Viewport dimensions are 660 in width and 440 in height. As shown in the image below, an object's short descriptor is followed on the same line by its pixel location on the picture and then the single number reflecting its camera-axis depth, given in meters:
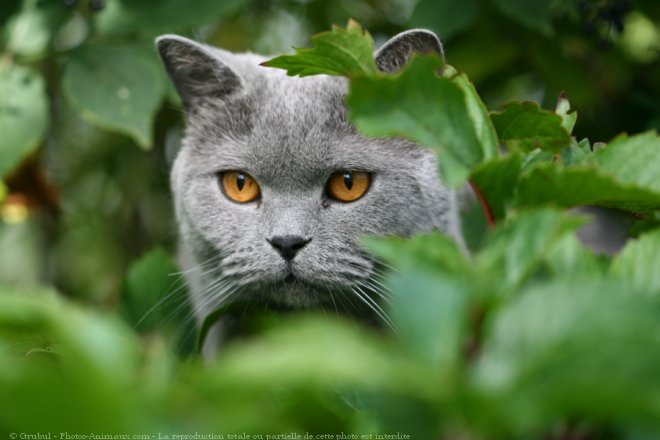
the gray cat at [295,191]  0.87
